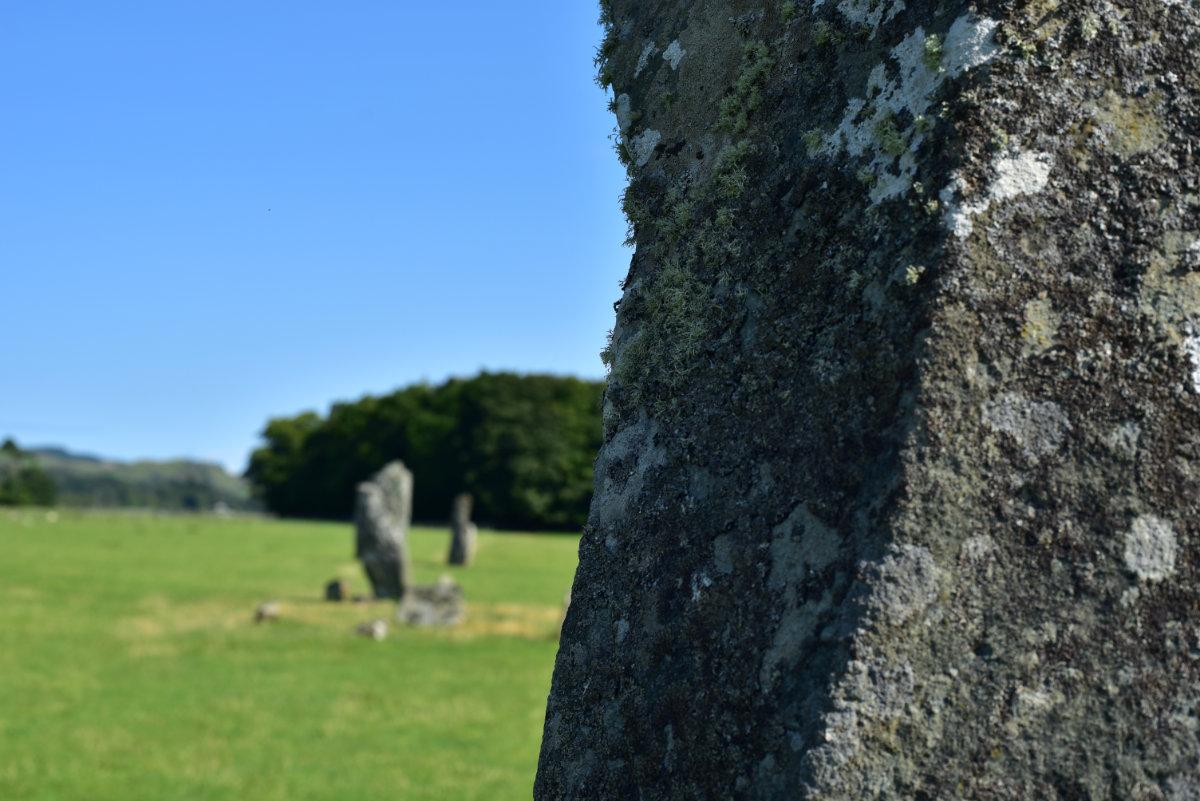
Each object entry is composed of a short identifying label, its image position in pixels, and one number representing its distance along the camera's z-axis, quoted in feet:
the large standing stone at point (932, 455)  5.54
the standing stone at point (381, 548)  65.00
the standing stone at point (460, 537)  96.12
